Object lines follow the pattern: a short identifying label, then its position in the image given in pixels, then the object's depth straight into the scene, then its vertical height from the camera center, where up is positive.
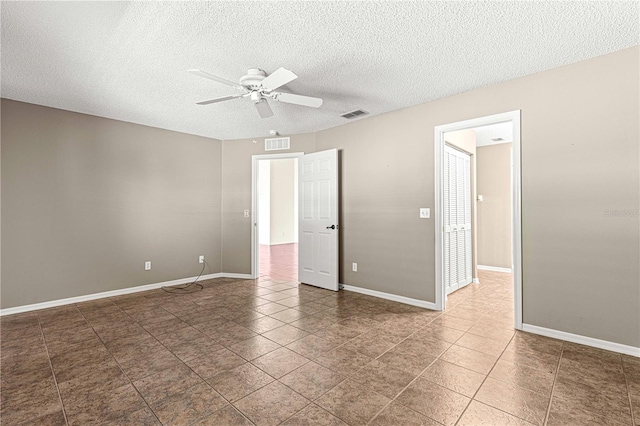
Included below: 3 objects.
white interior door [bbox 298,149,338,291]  4.52 -0.06
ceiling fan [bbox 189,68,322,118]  2.47 +1.11
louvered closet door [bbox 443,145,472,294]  4.23 -0.05
